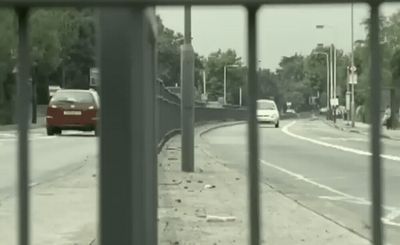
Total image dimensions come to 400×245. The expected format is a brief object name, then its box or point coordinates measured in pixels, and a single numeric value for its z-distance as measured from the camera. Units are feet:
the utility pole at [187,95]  50.03
